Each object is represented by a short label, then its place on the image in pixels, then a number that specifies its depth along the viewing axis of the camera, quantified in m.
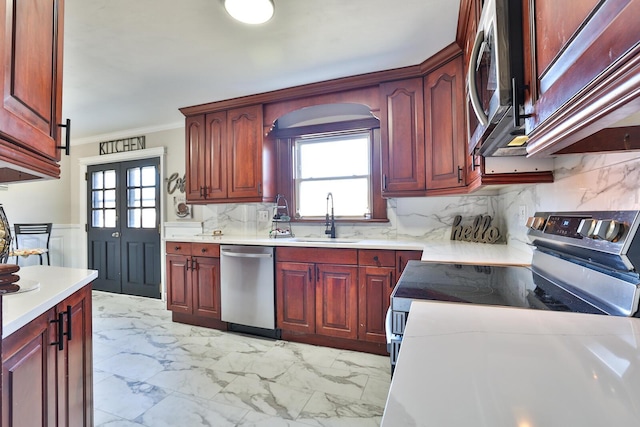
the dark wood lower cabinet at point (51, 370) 0.81
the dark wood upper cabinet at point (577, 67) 0.40
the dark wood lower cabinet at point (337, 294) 2.38
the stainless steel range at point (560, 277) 0.75
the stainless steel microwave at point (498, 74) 0.77
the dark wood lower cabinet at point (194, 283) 2.95
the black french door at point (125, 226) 4.13
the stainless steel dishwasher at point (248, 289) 2.70
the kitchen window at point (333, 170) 2.99
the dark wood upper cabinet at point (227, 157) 3.09
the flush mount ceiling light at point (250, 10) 1.70
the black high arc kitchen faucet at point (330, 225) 3.02
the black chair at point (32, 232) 3.85
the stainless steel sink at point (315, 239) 2.91
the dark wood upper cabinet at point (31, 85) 0.77
